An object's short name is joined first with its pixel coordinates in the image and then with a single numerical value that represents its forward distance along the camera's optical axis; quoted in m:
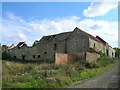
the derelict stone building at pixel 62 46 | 18.71
